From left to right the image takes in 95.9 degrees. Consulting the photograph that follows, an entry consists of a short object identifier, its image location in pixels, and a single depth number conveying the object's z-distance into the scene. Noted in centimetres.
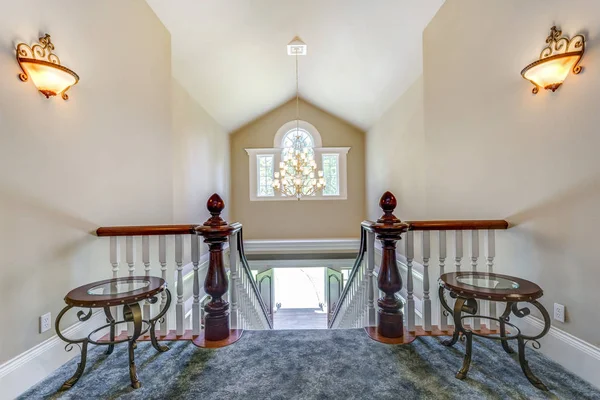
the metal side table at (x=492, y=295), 147
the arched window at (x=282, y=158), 686
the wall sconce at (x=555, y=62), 159
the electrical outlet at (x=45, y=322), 170
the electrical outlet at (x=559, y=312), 174
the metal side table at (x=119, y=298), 147
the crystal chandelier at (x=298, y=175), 482
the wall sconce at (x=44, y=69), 156
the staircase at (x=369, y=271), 202
